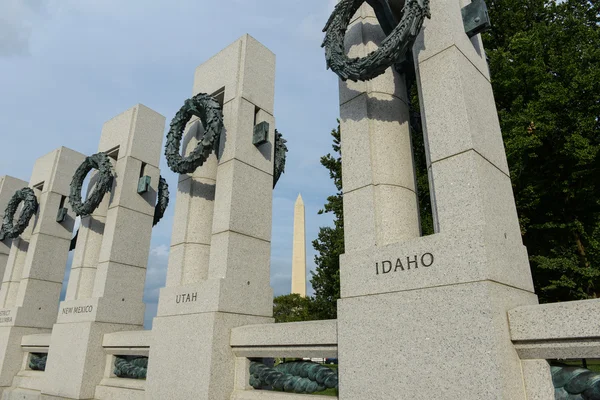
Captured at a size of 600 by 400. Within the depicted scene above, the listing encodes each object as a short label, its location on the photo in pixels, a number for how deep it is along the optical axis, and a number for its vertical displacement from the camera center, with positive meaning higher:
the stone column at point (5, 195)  18.73 +7.23
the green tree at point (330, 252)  20.11 +5.36
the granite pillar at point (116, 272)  11.36 +2.66
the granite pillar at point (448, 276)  4.78 +1.14
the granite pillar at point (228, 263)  8.13 +2.13
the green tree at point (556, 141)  15.05 +7.92
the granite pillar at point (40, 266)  14.47 +3.57
